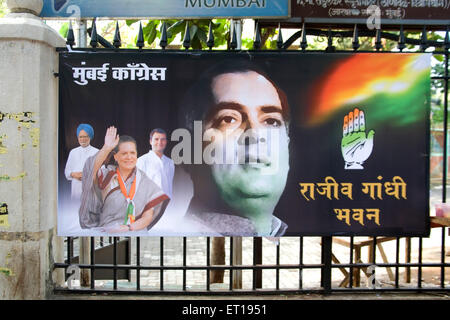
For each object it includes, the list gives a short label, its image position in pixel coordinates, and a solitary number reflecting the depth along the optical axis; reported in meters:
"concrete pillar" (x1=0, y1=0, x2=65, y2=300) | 3.89
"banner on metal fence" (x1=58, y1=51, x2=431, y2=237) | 4.03
